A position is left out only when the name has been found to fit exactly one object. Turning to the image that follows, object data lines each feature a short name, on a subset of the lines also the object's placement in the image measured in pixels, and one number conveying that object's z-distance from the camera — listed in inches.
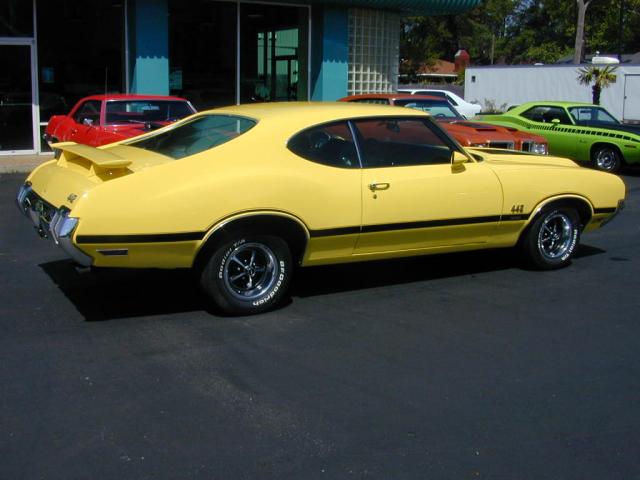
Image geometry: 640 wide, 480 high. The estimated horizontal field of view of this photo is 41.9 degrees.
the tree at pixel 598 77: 1113.4
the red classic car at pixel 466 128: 485.7
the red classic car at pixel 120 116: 448.8
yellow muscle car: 217.8
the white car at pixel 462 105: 967.6
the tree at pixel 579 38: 1712.6
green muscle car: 590.6
